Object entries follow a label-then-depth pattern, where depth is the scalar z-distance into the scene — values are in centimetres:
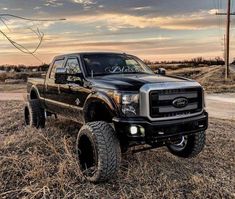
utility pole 1742
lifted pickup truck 294
